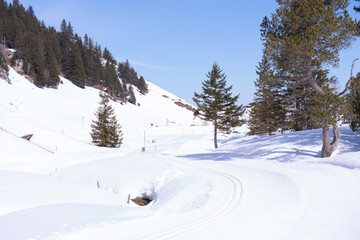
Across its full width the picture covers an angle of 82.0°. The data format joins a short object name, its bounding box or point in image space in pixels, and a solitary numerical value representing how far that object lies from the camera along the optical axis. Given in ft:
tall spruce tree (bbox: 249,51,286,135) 80.26
